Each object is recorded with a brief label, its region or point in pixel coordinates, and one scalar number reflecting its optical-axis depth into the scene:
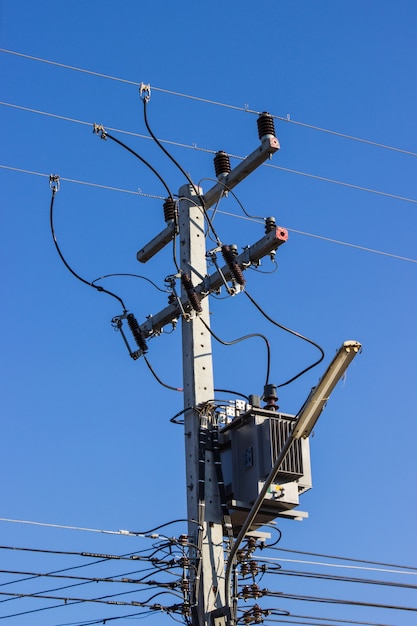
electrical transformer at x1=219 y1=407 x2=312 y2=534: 12.83
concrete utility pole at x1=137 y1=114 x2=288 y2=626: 12.41
